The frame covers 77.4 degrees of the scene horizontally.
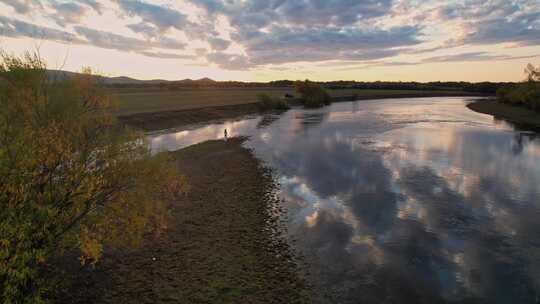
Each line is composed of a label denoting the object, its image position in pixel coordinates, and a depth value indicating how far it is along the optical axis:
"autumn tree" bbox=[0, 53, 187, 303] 9.58
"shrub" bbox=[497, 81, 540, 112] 83.12
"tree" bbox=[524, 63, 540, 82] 93.89
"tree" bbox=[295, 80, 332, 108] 130.43
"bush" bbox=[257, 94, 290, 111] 108.19
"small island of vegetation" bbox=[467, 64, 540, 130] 76.84
